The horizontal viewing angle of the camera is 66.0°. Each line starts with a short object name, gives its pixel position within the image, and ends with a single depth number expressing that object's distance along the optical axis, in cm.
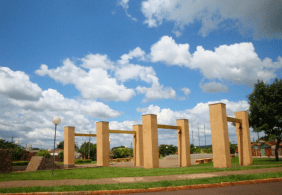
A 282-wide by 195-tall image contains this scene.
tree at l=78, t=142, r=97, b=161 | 4428
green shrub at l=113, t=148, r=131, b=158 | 4445
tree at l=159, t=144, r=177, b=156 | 5852
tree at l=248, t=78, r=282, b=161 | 2344
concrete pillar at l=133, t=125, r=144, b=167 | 2491
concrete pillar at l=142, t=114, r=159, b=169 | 1911
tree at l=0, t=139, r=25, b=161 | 3378
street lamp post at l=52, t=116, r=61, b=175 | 1439
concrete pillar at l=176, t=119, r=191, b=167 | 2194
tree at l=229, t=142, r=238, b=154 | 5069
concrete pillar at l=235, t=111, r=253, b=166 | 2100
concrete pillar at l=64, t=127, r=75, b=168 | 2378
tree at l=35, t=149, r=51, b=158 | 2616
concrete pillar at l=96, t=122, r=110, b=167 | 2291
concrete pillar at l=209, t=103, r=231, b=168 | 1733
